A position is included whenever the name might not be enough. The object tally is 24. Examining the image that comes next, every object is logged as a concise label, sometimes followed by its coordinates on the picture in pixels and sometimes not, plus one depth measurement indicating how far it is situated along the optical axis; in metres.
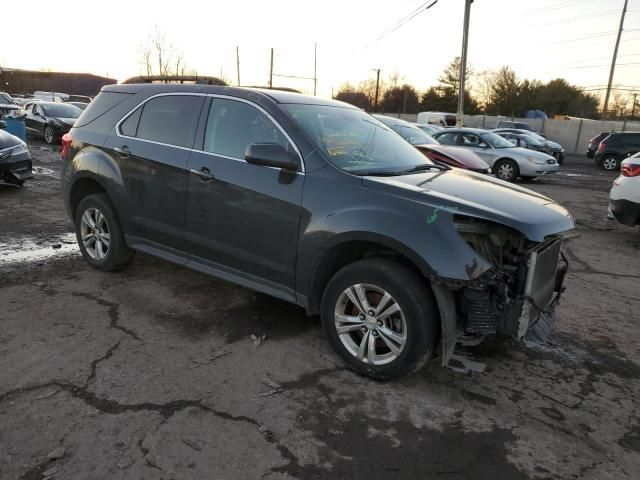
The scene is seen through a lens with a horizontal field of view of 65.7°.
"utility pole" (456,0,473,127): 21.33
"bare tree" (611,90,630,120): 59.03
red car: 10.83
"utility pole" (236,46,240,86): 55.03
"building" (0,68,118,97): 61.22
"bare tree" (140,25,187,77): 39.97
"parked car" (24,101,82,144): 17.23
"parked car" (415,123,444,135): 18.52
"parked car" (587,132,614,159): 24.86
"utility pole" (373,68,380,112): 65.29
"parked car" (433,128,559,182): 14.45
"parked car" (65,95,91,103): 38.67
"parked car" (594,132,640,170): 20.94
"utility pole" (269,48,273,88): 50.28
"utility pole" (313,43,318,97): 51.56
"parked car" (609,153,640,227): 6.99
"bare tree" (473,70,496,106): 65.49
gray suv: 3.02
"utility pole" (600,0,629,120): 38.25
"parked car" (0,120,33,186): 8.59
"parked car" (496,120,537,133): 31.95
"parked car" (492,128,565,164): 22.12
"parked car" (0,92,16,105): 23.11
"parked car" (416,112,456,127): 32.62
